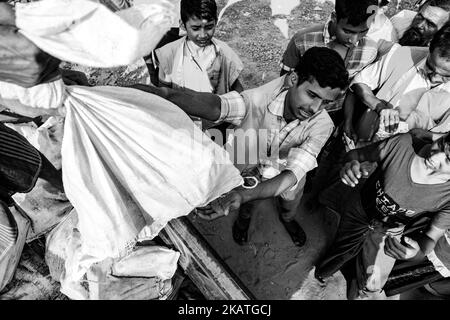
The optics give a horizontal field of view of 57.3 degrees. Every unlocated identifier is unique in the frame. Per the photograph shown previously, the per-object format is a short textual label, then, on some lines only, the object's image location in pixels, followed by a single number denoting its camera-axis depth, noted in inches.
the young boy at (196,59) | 93.2
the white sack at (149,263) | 77.8
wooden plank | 82.0
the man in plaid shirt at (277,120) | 78.9
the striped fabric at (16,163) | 67.1
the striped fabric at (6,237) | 69.4
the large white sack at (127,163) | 60.1
